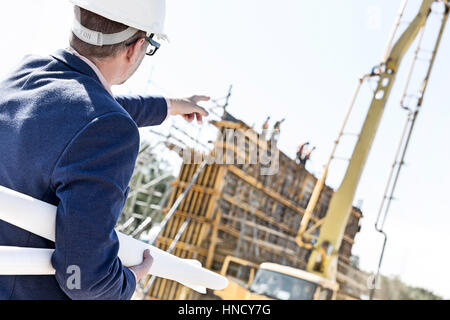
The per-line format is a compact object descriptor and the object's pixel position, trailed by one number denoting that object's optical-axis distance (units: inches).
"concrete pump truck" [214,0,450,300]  253.6
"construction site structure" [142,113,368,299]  342.3
